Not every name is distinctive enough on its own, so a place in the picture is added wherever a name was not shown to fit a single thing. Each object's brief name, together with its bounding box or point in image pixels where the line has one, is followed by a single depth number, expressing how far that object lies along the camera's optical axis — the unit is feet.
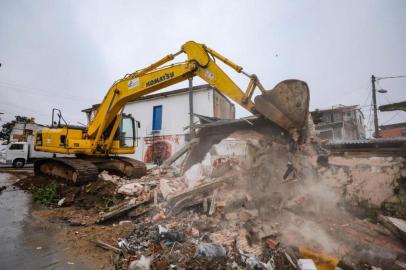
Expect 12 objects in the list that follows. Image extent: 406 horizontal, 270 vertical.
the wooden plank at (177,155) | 32.74
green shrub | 20.91
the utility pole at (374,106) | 57.65
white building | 50.01
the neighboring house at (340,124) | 48.34
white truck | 56.44
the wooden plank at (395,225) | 12.55
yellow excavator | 16.80
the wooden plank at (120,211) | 15.96
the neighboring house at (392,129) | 99.08
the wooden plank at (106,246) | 11.72
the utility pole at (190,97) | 48.44
